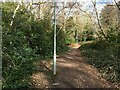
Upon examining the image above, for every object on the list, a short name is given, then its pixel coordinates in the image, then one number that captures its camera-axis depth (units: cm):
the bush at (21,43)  362
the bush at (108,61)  476
